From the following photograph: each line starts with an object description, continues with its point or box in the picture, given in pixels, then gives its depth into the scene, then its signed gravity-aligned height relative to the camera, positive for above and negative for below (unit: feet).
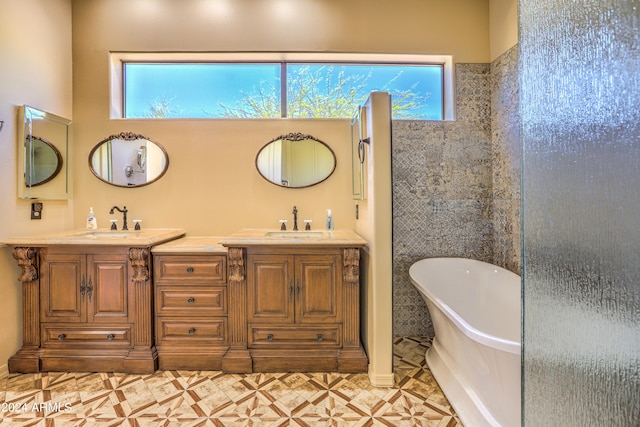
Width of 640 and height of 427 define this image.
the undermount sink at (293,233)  8.04 -0.47
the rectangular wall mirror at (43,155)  7.29 +1.77
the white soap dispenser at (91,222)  8.39 -0.08
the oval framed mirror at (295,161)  8.85 +1.73
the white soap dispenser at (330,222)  8.66 -0.16
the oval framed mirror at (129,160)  8.75 +1.78
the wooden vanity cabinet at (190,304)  6.96 -2.06
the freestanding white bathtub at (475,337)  4.48 -2.46
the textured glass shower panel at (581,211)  1.54 +0.02
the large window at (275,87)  9.18 +4.18
